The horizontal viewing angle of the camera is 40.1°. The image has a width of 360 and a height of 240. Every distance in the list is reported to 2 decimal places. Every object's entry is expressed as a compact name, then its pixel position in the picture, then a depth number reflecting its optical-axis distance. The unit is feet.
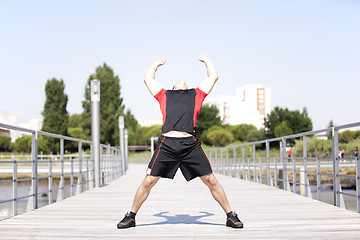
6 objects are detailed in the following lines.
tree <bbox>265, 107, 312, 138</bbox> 207.41
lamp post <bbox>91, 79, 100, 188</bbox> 31.81
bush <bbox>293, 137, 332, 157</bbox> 120.17
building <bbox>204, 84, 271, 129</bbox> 418.31
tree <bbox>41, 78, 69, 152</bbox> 154.51
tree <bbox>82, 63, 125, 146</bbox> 162.40
